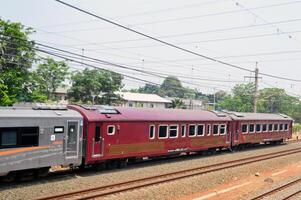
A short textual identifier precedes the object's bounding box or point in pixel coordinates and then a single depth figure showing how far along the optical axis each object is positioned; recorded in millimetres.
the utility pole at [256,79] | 48469
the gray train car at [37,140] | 16828
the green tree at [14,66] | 38938
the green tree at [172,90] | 176500
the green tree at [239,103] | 111525
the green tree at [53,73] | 60219
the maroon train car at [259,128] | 35719
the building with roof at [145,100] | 100000
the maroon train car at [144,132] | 21219
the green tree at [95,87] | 70000
